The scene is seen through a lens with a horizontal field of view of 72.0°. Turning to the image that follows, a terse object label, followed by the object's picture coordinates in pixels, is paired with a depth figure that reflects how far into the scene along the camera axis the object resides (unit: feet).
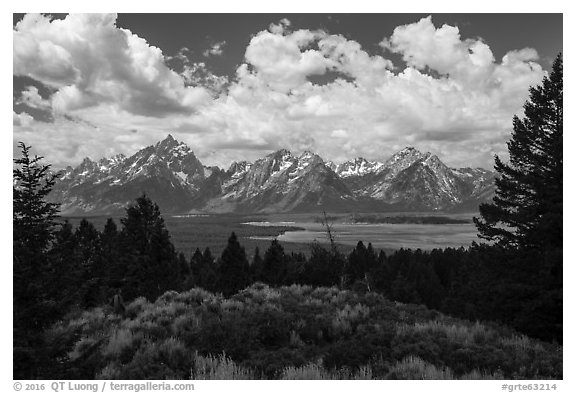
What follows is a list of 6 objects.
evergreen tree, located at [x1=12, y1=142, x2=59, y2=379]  21.08
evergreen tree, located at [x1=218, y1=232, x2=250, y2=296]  170.40
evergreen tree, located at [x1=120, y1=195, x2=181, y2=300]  105.50
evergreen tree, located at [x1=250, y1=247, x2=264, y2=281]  188.80
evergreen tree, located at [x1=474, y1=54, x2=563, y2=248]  52.42
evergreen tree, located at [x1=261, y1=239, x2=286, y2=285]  174.81
